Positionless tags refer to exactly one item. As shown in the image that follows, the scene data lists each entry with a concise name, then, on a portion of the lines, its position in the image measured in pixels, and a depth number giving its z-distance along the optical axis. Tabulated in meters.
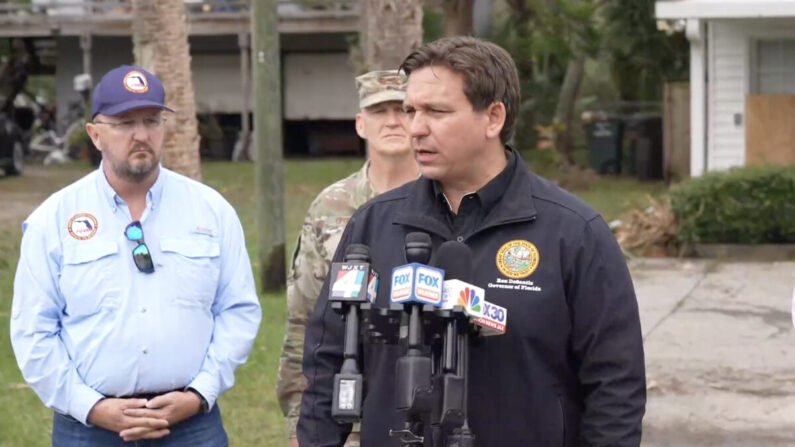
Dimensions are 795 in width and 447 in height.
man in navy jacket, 3.36
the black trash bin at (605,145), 27.16
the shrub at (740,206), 14.74
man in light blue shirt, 4.46
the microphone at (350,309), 3.11
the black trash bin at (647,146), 25.75
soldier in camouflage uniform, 4.59
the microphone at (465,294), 3.08
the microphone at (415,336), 3.02
